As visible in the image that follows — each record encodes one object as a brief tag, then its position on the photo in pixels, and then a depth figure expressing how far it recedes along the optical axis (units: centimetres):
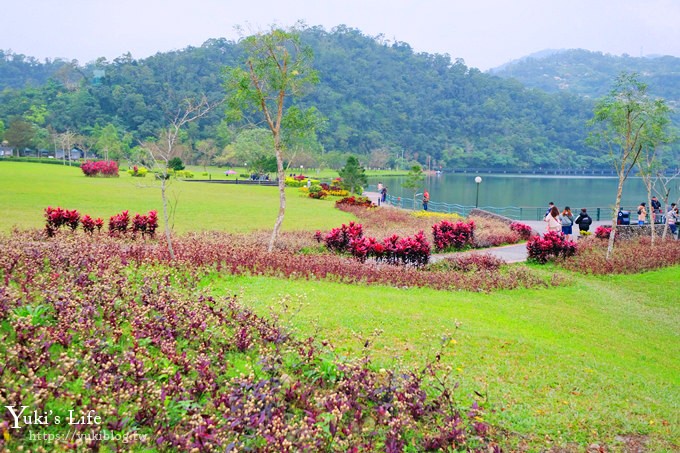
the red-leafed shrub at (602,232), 1783
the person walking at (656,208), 2249
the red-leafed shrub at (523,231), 1864
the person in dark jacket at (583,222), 1917
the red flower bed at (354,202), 2819
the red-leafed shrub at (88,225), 1277
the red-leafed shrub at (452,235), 1512
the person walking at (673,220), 1938
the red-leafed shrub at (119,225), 1295
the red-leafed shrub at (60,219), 1256
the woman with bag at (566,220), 1750
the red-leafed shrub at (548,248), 1402
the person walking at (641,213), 2042
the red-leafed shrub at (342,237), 1322
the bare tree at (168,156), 949
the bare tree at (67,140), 5813
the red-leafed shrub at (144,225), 1307
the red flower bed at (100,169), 3959
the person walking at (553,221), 1670
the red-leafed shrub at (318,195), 3316
